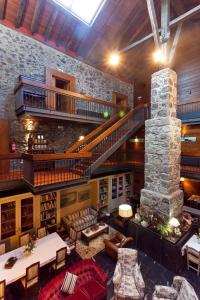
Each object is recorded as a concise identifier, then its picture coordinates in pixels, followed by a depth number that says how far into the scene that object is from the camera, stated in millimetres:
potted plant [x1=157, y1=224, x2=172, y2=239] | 4973
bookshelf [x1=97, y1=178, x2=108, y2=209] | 8344
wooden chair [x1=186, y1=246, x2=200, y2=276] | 4590
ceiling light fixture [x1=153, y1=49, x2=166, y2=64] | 5652
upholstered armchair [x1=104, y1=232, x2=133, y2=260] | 5059
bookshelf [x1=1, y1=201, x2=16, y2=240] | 5293
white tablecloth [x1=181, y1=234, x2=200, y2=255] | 4725
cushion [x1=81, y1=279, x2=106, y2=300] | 3447
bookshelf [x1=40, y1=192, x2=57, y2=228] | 6246
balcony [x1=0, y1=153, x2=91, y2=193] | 4285
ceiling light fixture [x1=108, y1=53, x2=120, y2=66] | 7441
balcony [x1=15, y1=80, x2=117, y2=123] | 5719
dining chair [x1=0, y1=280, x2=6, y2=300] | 3453
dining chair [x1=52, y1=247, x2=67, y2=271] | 4493
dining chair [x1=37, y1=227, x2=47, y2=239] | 5654
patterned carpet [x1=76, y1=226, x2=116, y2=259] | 5527
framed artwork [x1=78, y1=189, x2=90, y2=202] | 7809
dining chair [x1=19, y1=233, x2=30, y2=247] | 5152
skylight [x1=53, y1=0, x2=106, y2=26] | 6509
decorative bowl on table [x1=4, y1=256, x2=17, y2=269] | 4098
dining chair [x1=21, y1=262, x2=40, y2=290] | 3861
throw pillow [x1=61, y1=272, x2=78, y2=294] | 3488
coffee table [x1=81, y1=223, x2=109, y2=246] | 6062
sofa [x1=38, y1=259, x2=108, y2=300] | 3410
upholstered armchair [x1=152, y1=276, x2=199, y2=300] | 3066
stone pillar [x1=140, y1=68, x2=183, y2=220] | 5363
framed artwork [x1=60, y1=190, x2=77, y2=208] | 7059
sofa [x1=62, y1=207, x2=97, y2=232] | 6711
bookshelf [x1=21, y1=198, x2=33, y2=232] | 5691
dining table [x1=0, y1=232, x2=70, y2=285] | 3910
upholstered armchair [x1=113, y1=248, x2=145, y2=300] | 3580
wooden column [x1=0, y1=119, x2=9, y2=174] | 5883
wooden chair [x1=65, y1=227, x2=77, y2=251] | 5521
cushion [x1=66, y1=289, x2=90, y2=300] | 3302
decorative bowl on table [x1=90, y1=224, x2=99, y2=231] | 6446
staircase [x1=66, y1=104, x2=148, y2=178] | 5965
